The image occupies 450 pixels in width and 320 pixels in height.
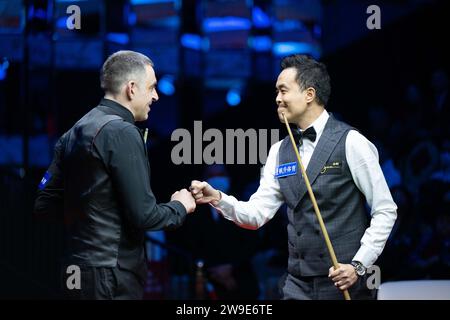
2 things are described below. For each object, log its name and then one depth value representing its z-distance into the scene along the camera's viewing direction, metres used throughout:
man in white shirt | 6.07
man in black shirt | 5.31
